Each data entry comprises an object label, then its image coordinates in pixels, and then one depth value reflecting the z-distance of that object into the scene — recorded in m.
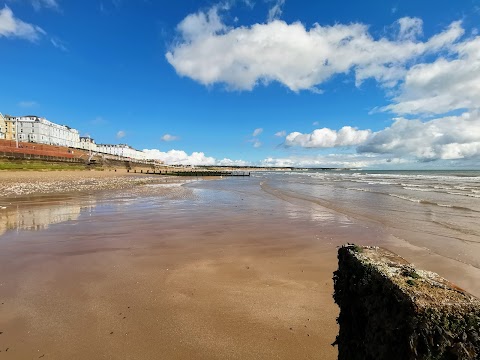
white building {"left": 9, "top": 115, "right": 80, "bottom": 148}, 107.06
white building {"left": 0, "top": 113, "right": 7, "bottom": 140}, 86.11
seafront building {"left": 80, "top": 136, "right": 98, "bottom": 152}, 145.70
